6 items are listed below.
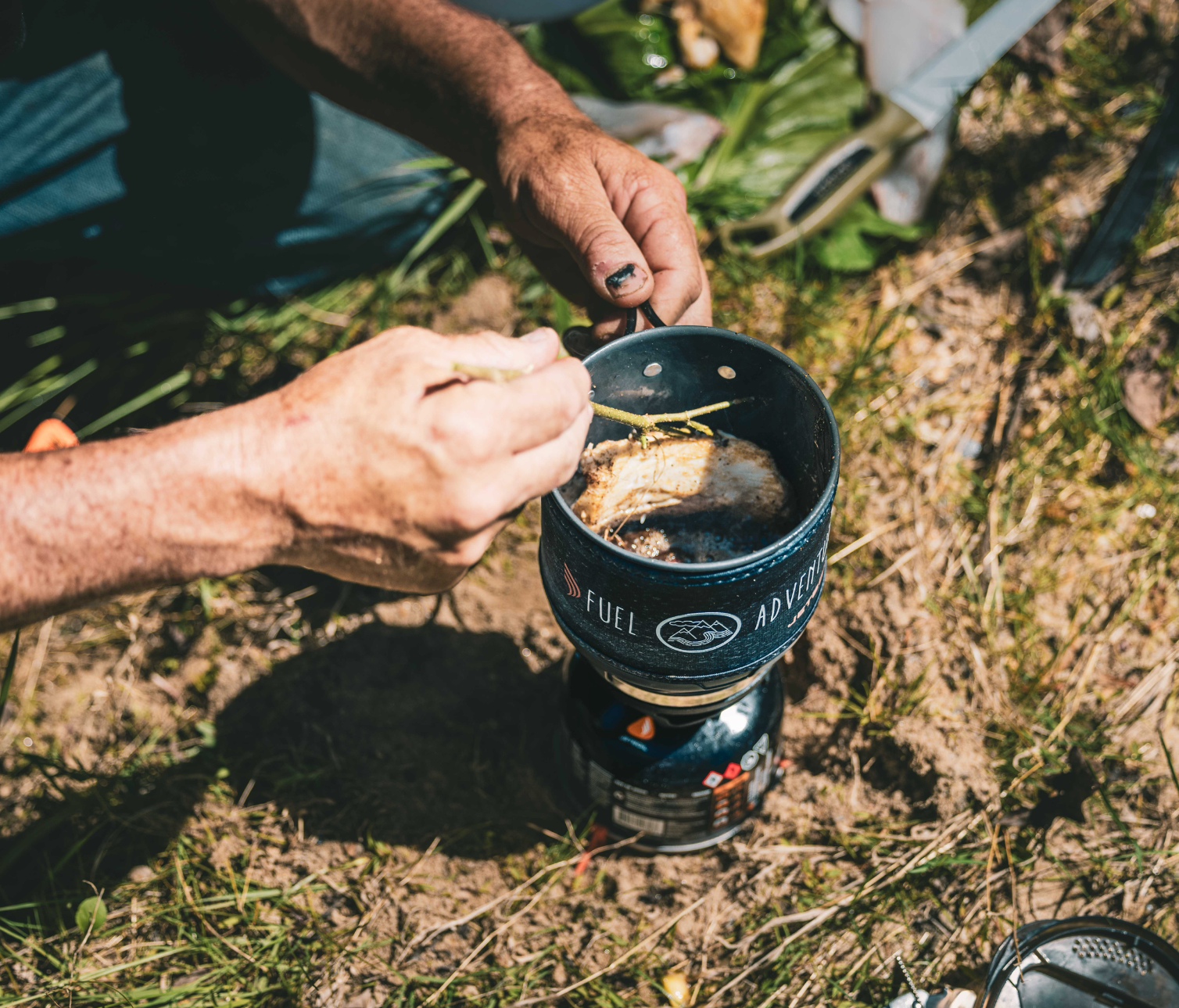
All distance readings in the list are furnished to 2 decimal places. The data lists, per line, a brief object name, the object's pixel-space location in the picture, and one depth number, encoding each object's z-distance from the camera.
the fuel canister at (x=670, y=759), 2.03
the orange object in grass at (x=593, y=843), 2.33
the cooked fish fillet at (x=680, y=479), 1.80
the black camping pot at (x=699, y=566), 1.37
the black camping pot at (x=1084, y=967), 1.89
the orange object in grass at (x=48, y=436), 1.83
